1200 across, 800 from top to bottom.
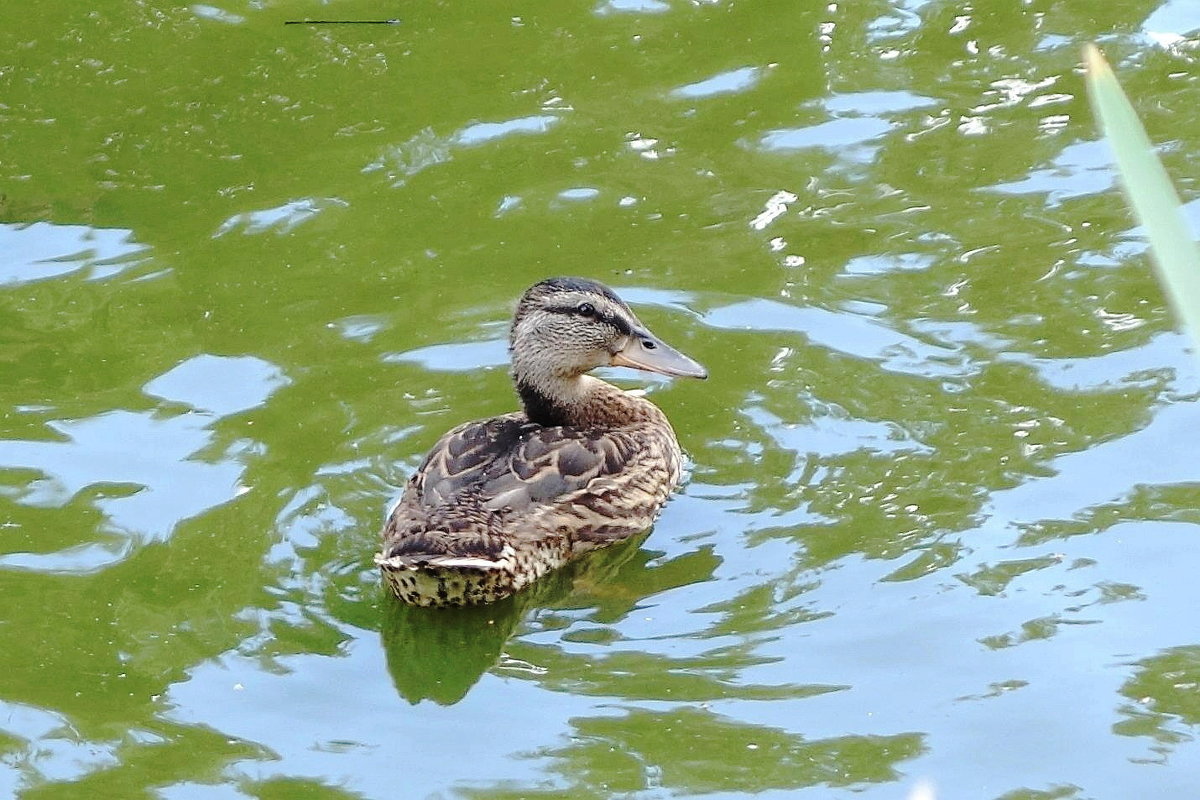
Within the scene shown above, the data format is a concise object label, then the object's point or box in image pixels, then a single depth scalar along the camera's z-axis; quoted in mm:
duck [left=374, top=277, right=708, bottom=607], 11352
